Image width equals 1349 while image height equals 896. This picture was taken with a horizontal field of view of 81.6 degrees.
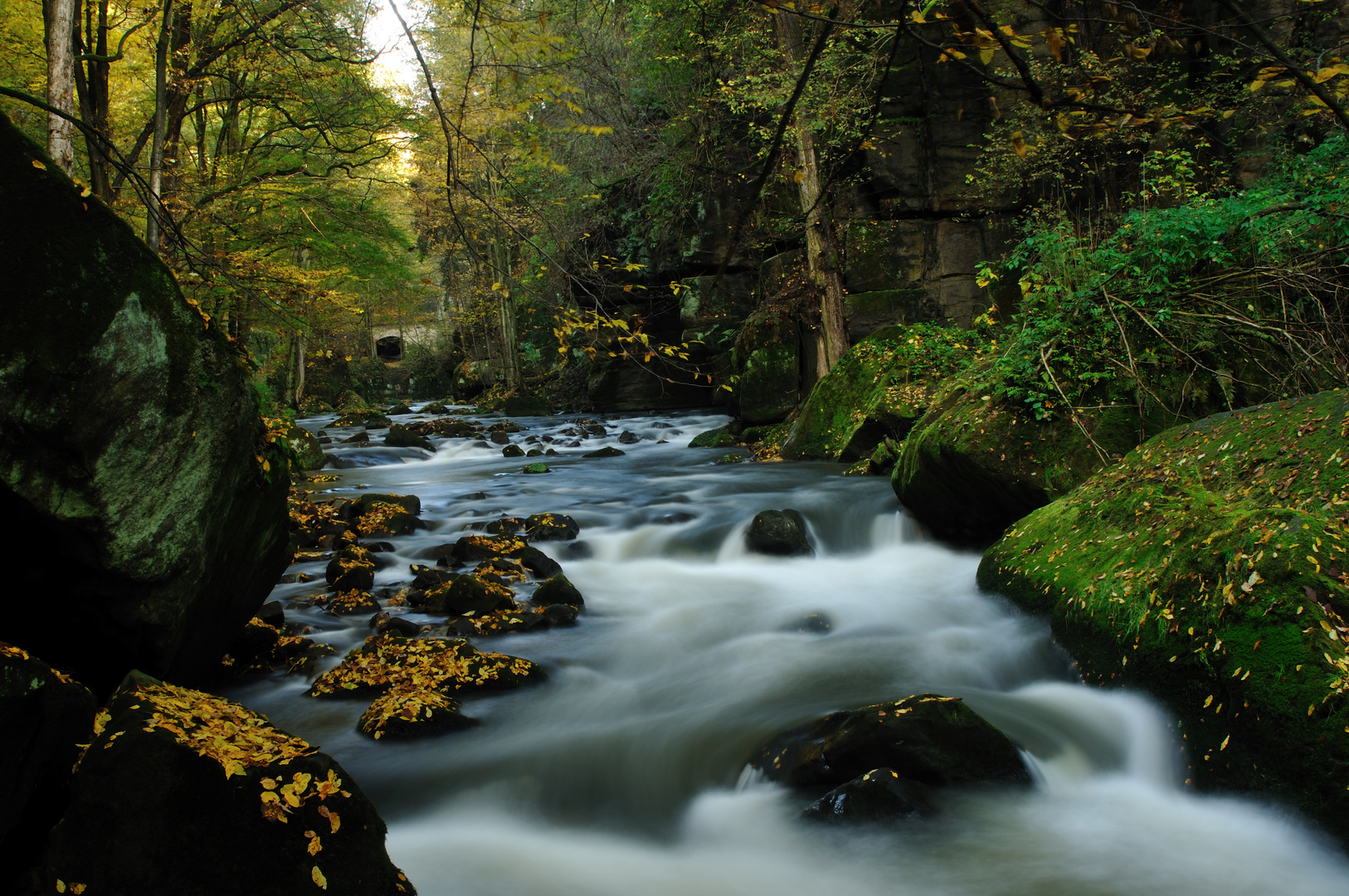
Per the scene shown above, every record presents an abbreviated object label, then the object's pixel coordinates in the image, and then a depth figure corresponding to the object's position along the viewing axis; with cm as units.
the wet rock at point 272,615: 580
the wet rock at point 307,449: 1404
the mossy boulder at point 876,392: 1173
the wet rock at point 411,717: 455
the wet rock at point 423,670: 500
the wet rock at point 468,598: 637
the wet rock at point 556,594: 672
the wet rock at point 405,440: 1814
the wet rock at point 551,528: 909
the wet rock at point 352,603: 653
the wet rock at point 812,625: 635
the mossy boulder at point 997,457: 655
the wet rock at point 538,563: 774
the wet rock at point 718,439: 1688
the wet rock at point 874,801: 358
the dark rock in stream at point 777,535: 833
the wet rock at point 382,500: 967
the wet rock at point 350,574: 702
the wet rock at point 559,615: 647
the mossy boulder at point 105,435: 319
